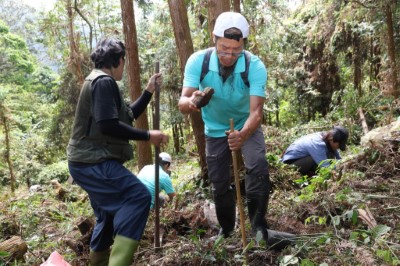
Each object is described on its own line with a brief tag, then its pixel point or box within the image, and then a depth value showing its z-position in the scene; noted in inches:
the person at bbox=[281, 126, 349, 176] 256.7
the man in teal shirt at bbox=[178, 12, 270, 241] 130.6
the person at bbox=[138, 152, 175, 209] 206.2
